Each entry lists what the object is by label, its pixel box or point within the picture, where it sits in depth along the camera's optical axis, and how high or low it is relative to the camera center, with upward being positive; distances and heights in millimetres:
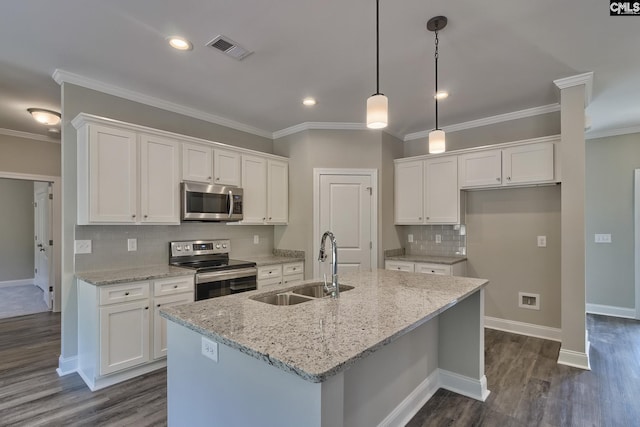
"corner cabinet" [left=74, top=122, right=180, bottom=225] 2816 +339
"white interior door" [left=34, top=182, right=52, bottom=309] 5273 -423
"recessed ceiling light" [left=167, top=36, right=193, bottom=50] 2391 +1272
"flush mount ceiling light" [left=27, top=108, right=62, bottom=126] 3764 +1144
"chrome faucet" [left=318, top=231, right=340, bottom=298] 2025 -378
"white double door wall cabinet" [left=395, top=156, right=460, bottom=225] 4234 +282
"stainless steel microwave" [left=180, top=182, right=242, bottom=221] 3398 +118
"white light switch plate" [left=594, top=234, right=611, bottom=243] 4659 -379
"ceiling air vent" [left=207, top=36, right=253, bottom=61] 2402 +1270
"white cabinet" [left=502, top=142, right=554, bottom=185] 3535 +542
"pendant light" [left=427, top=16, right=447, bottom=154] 2531 +561
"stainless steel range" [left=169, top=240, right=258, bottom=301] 3268 -571
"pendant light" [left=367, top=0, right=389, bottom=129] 1914 +609
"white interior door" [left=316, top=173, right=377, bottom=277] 4383 -61
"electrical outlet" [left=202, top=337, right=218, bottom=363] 1483 -628
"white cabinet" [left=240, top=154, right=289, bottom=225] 4086 +296
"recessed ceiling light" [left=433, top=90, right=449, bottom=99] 3363 +1235
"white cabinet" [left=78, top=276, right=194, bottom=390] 2656 -985
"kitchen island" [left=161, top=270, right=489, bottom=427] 1165 -641
